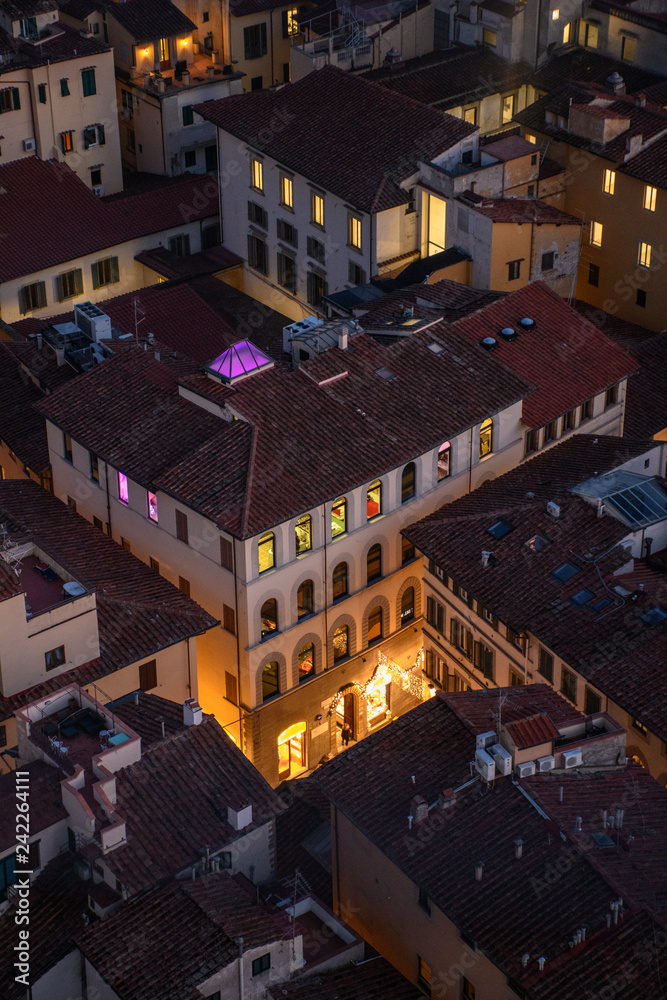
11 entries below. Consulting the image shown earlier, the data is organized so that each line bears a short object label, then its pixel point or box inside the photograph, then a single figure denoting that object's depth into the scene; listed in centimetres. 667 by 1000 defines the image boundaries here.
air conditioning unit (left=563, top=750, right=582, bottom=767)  6669
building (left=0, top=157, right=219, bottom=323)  11169
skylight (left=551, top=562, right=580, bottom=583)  7825
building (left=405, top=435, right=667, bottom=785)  7381
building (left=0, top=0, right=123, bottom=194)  11719
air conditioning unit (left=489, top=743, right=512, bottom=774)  6562
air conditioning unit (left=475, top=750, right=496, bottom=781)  6550
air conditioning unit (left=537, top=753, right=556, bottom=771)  6625
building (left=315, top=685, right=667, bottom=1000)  6019
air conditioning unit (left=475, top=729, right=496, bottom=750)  6644
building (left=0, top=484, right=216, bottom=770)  7406
